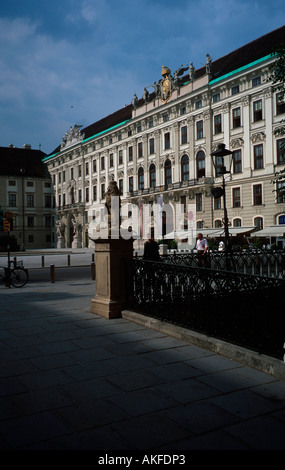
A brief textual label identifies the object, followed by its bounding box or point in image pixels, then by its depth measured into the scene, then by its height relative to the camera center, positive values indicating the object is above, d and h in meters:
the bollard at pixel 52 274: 15.16 -1.19
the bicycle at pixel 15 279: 13.95 -1.23
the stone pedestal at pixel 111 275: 7.82 -0.67
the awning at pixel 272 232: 31.02 +0.45
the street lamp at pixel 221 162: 11.20 +2.27
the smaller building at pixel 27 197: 74.56 +8.88
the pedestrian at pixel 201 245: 15.23 -0.23
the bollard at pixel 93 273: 16.34 -1.28
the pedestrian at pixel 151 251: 11.64 -0.31
